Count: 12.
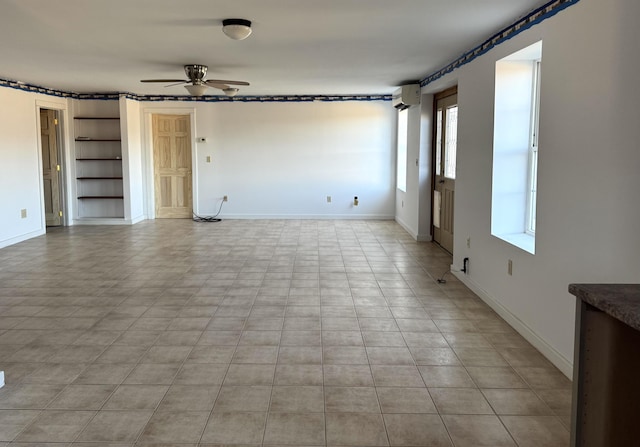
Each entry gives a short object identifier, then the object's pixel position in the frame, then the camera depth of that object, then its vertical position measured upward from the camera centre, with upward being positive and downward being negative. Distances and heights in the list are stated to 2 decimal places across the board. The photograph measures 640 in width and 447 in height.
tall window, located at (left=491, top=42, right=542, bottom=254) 4.18 +0.20
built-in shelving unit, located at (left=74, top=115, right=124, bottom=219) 9.10 +0.06
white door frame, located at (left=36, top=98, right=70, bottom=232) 8.55 +0.19
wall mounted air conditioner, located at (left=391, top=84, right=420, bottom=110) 7.50 +1.09
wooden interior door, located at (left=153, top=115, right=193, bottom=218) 9.73 +0.09
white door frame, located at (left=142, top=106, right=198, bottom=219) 9.47 +0.32
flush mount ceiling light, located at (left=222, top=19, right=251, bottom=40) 3.93 +1.06
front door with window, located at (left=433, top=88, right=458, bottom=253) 6.57 +0.05
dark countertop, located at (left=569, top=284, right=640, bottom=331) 1.42 -0.37
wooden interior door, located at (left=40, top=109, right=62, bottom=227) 8.72 +0.14
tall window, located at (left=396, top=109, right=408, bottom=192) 9.19 +0.35
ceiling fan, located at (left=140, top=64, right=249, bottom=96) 5.81 +0.98
